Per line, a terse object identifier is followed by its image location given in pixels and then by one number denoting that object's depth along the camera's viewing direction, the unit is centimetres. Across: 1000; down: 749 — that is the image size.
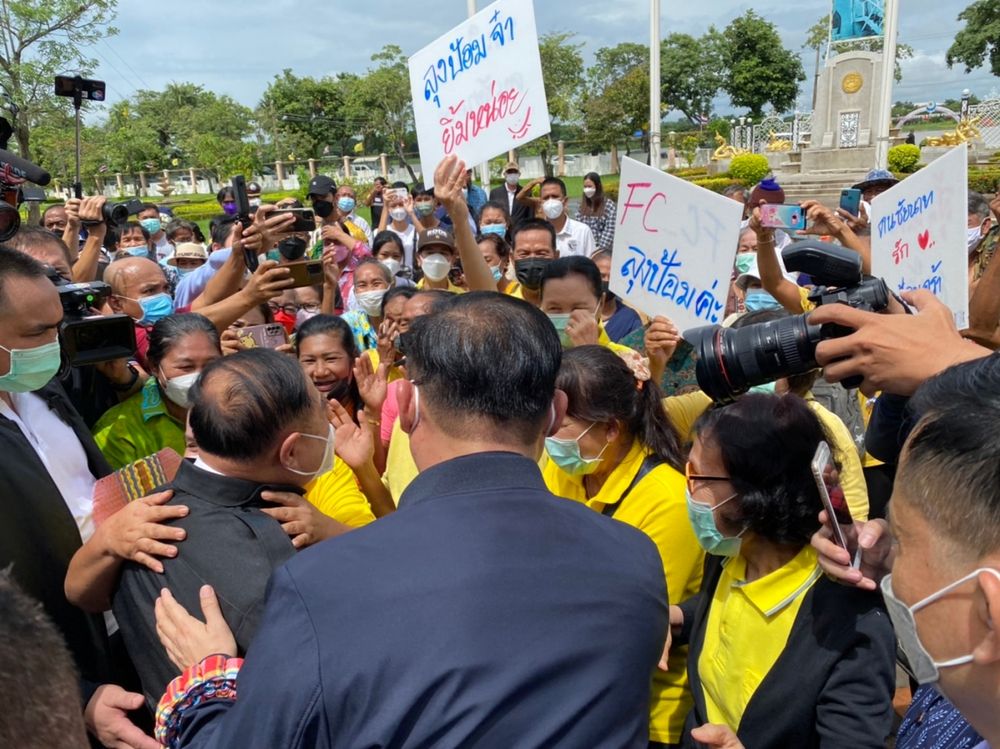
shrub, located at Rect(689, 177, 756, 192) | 2282
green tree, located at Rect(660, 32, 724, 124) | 5600
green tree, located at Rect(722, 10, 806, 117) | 4866
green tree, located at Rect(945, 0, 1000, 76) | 4678
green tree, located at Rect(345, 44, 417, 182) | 4972
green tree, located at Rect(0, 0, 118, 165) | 1736
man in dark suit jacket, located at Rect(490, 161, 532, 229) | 787
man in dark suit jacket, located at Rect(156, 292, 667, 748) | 103
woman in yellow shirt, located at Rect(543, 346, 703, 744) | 212
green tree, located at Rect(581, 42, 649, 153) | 3984
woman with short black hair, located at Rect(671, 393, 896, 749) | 160
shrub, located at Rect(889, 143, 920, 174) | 2159
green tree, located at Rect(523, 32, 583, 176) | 4697
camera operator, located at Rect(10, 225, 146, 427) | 292
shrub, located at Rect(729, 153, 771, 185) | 2450
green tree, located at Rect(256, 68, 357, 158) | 5291
